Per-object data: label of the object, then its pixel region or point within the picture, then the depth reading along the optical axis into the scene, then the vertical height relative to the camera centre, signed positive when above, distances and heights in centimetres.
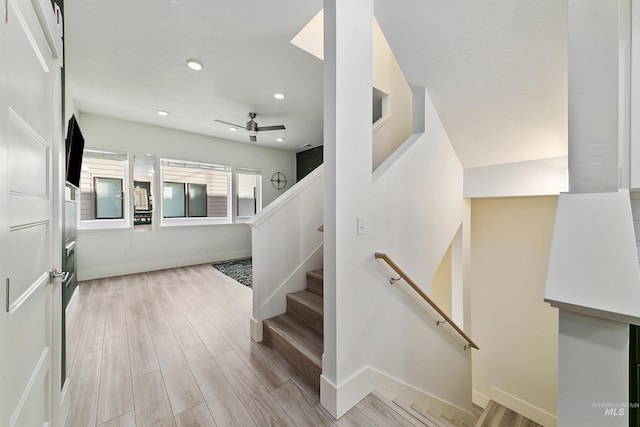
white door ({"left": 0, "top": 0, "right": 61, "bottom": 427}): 67 -2
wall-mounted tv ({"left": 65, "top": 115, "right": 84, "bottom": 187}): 227 +59
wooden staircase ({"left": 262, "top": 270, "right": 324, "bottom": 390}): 178 -106
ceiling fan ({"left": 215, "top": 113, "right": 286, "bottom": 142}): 375 +138
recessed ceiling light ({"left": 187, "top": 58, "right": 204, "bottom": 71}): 256 +161
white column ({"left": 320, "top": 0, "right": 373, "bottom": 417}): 147 +20
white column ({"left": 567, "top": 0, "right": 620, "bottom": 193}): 91 +46
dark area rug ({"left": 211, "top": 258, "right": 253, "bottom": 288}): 411 -114
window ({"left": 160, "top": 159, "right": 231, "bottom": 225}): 485 +40
